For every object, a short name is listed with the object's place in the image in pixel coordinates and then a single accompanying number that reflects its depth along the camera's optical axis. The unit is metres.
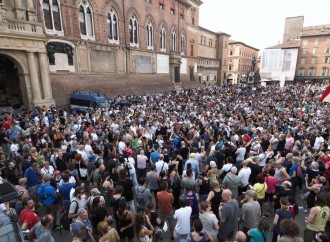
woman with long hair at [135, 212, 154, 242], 3.30
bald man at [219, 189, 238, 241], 3.80
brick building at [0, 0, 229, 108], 14.42
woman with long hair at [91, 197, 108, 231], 3.63
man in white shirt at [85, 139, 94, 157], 6.69
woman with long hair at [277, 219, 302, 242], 2.93
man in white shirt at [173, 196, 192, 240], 3.77
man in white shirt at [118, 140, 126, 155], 7.43
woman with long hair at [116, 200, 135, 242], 3.66
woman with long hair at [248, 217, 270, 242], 3.22
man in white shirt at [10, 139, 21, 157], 7.16
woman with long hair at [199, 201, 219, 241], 3.61
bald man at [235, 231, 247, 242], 2.90
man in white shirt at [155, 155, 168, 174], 5.63
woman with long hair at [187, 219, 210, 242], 3.16
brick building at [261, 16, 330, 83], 50.41
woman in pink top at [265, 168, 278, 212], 5.05
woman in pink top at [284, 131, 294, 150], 8.10
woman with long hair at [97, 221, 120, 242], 3.19
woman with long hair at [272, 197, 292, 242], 3.72
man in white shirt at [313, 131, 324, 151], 7.97
